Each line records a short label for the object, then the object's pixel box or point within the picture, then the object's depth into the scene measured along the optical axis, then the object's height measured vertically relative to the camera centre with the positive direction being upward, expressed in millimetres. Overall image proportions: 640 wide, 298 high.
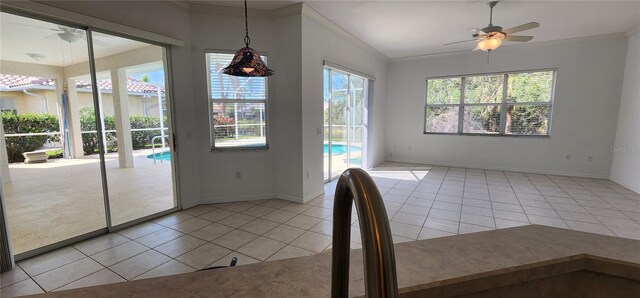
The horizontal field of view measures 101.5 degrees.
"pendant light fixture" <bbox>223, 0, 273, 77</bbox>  2363 +520
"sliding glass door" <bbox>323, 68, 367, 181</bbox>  4789 +52
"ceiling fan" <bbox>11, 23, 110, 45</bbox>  2921 +1070
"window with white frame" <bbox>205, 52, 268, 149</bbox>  3857 +224
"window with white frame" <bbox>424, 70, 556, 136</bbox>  5637 +421
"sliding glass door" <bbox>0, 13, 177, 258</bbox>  2889 -83
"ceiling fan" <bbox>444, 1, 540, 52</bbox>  3477 +1181
